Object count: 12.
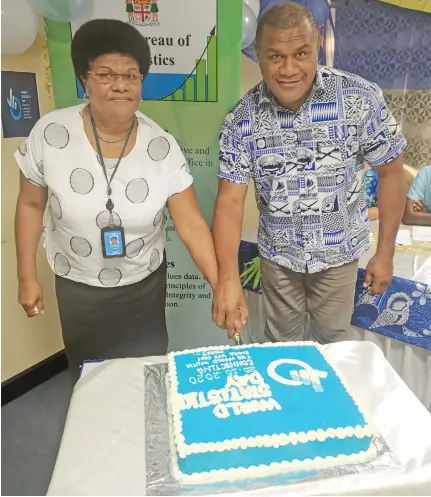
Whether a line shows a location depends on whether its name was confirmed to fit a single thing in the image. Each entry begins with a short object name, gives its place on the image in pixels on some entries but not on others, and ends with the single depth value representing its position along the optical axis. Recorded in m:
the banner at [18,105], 1.33
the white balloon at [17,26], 1.33
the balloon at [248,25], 1.59
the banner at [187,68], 1.32
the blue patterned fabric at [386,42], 2.27
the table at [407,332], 1.66
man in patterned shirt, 1.24
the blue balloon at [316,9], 1.78
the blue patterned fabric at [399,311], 1.64
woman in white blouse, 1.15
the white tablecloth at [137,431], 0.74
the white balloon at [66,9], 1.27
